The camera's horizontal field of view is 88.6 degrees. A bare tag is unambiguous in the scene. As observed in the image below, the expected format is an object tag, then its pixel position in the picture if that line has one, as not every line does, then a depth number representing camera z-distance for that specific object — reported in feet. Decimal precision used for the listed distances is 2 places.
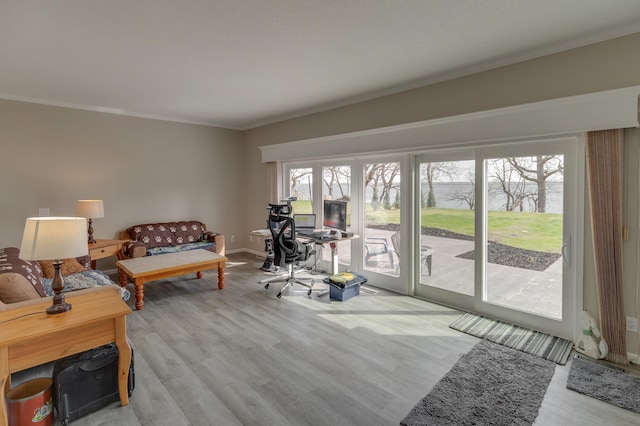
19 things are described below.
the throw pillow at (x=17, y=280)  7.86
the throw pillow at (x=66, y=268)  12.46
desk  15.02
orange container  6.17
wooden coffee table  13.05
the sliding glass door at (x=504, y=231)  10.19
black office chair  14.48
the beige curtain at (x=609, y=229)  8.75
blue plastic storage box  13.71
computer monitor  16.57
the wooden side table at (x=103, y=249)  15.37
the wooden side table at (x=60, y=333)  5.99
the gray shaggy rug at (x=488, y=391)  6.95
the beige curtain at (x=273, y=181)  20.01
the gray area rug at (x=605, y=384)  7.42
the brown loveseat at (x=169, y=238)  16.74
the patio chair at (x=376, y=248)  15.15
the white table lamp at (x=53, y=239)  6.34
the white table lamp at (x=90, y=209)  15.19
